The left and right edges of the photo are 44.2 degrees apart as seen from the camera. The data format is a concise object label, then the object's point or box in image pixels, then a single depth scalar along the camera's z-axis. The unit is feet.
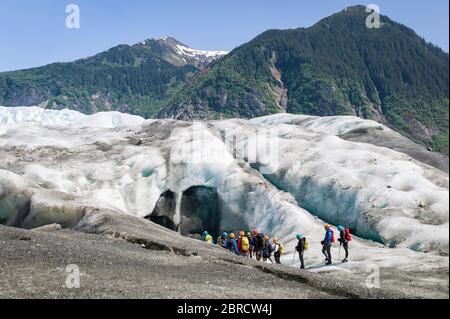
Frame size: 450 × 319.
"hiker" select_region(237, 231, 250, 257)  100.89
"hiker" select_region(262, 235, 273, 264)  98.84
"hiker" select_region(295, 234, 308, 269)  96.43
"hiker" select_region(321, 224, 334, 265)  93.56
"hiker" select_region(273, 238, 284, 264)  100.73
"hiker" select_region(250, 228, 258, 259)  101.65
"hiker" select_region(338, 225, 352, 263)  96.53
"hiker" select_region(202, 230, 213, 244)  111.75
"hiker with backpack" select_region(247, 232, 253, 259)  105.70
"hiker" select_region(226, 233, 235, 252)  107.52
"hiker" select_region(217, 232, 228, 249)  114.42
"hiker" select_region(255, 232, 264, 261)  100.09
